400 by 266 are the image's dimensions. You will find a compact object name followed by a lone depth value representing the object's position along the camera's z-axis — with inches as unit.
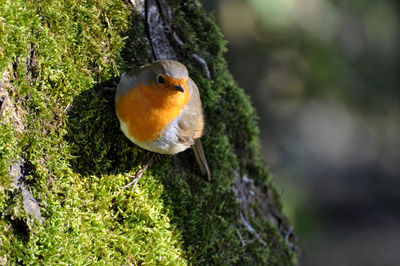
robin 195.5
